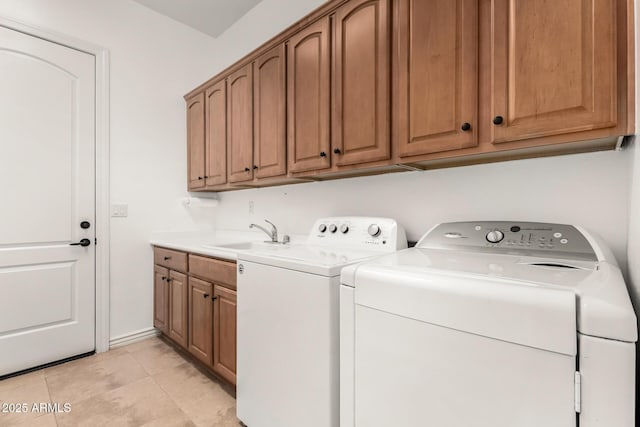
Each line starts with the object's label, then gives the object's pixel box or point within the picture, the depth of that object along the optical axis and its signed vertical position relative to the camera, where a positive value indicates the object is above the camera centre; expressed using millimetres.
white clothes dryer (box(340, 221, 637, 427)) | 604 -303
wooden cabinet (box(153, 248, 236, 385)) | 1739 -637
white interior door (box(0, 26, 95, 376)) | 2066 +97
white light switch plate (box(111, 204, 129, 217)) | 2498 +29
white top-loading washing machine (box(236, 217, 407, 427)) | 1104 -469
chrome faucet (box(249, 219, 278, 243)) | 2287 -159
